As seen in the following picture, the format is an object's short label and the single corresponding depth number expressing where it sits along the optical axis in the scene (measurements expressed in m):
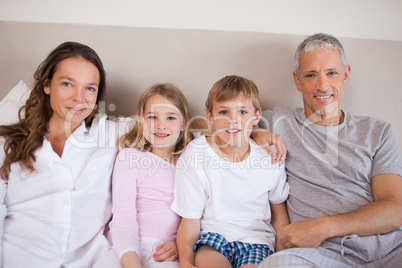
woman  1.23
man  1.20
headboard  1.76
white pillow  1.49
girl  1.27
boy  1.30
